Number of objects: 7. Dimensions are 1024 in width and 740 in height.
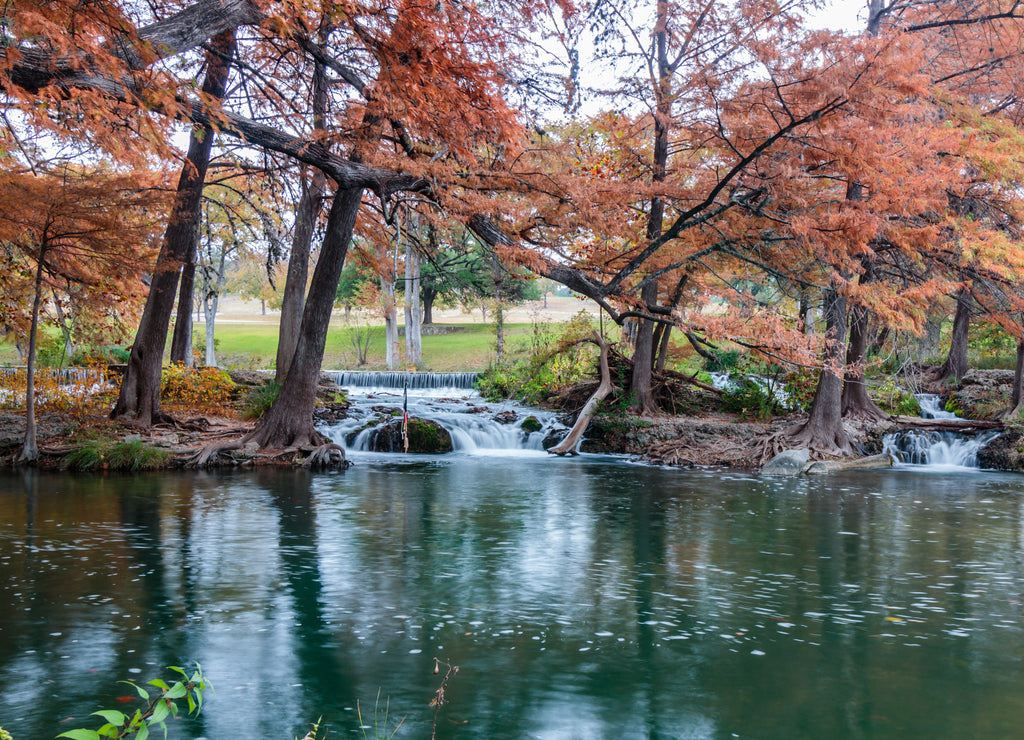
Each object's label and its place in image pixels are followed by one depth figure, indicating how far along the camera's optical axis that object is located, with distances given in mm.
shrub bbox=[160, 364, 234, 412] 20016
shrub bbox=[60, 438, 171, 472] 15594
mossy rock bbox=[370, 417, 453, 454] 19828
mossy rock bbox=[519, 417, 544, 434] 20844
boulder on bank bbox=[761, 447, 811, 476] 16697
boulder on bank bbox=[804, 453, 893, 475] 16891
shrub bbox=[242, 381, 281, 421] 19141
